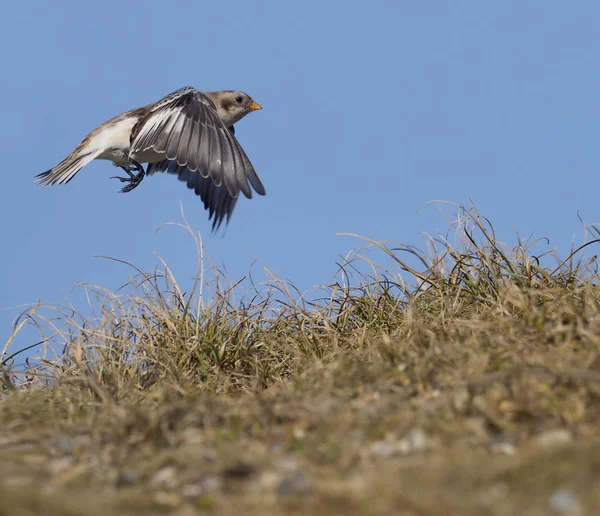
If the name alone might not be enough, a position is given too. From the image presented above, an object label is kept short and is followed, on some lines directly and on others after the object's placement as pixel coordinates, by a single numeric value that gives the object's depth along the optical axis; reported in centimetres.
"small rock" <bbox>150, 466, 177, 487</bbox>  628
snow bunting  1223
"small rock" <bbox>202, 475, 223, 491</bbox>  602
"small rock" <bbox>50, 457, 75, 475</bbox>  686
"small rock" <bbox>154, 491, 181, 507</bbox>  583
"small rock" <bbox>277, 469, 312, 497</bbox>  564
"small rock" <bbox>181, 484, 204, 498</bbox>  598
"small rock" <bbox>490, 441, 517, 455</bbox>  643
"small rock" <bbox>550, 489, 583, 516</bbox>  506
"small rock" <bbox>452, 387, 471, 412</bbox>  708
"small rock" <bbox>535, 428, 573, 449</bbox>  613
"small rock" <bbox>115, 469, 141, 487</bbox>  640
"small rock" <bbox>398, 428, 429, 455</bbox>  648
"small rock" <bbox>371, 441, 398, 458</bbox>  639
